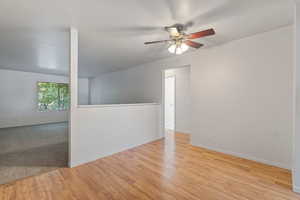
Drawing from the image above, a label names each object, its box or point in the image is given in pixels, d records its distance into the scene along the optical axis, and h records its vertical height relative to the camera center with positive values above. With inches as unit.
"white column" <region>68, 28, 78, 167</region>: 96.3 +16.2
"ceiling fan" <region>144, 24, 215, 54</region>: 88.2 +37.7
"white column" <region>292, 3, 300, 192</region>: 72.1 -4.5
